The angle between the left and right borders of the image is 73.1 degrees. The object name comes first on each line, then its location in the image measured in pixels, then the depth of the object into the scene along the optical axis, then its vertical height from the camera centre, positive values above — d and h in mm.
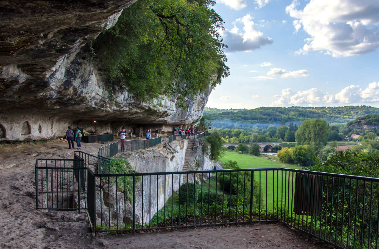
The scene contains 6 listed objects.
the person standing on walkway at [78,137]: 14909 -1242
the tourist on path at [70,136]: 13867 -1078
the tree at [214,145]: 34000 -3962
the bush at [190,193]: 17944 -5682
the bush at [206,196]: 18730 -6192
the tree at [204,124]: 51250 -1739
